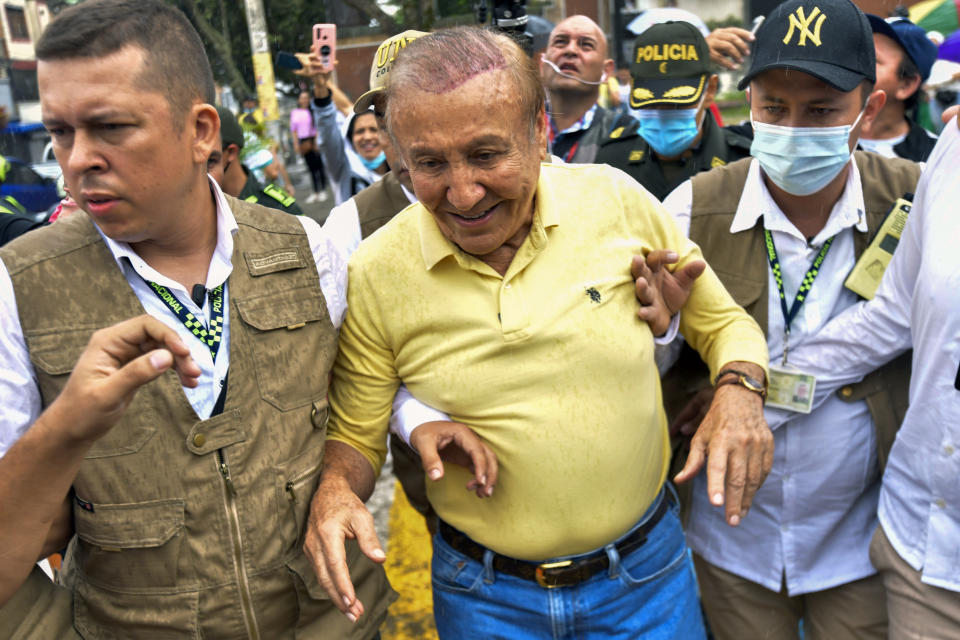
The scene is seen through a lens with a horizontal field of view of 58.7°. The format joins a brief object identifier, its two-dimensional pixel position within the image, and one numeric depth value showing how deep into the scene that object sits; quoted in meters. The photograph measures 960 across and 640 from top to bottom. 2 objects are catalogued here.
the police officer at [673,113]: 4.38
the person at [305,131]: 13.92
